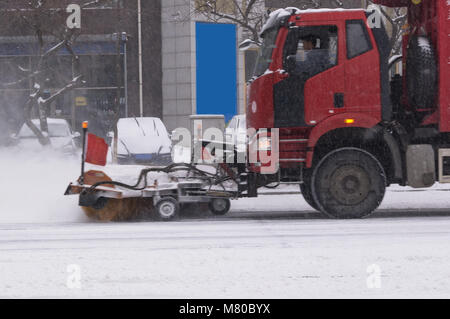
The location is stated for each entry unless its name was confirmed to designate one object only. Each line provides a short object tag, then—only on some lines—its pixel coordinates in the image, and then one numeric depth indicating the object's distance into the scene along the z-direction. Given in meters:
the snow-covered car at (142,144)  19.25
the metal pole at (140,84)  32.79
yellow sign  32.03
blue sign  31.58
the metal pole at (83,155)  10.59
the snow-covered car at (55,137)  21.56
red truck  10.48
